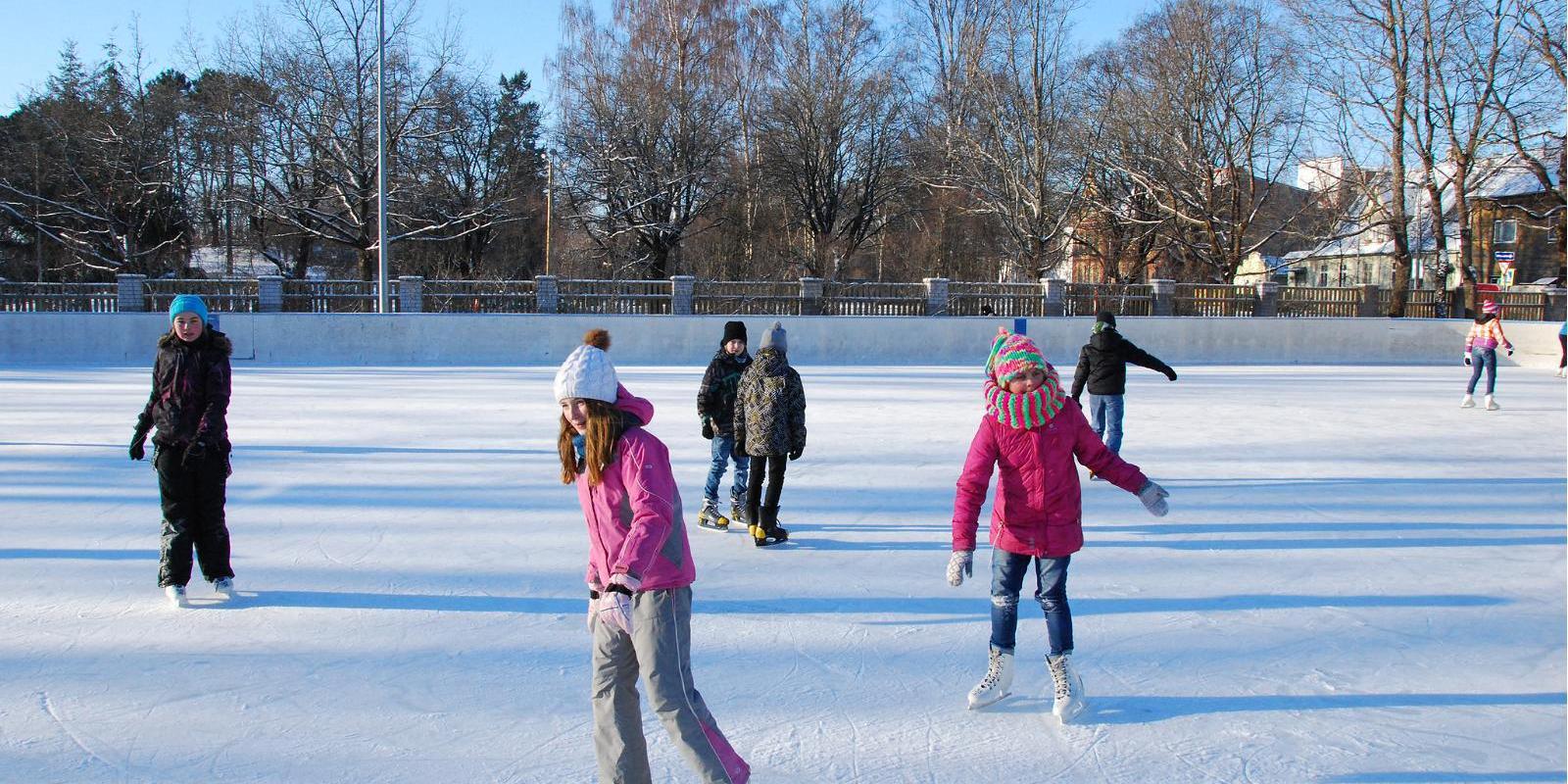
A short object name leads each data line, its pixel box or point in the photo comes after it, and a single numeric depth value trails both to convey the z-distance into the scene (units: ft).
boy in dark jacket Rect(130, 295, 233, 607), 15.11
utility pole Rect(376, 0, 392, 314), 67.82
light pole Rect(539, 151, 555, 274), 113.80
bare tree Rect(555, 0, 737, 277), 108.78
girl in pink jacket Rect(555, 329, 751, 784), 8.71
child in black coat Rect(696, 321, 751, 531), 20.25
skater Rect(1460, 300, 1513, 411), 42.14
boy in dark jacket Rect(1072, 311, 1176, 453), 26.45
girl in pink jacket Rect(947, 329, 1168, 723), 11.59
